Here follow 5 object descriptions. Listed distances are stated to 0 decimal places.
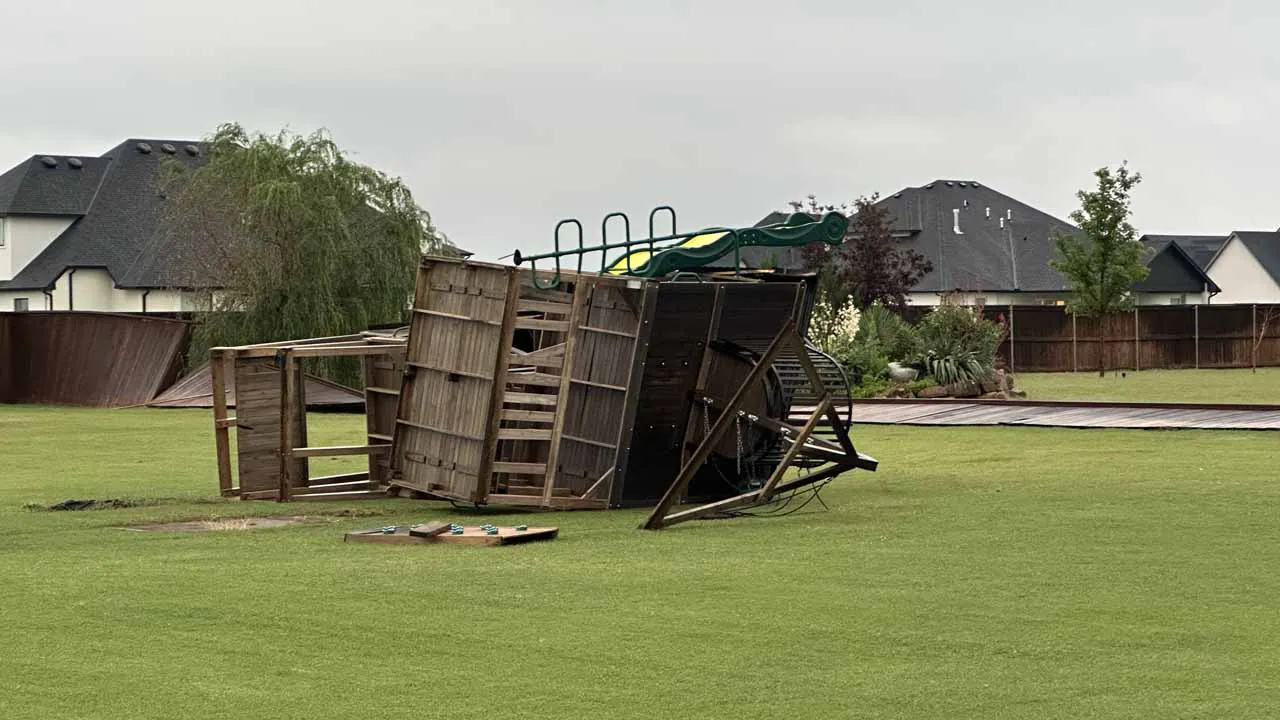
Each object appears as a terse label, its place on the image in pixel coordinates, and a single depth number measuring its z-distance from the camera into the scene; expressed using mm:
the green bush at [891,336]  37062
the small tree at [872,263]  56344
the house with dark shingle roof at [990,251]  74312
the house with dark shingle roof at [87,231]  62781
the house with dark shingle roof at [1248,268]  93812
